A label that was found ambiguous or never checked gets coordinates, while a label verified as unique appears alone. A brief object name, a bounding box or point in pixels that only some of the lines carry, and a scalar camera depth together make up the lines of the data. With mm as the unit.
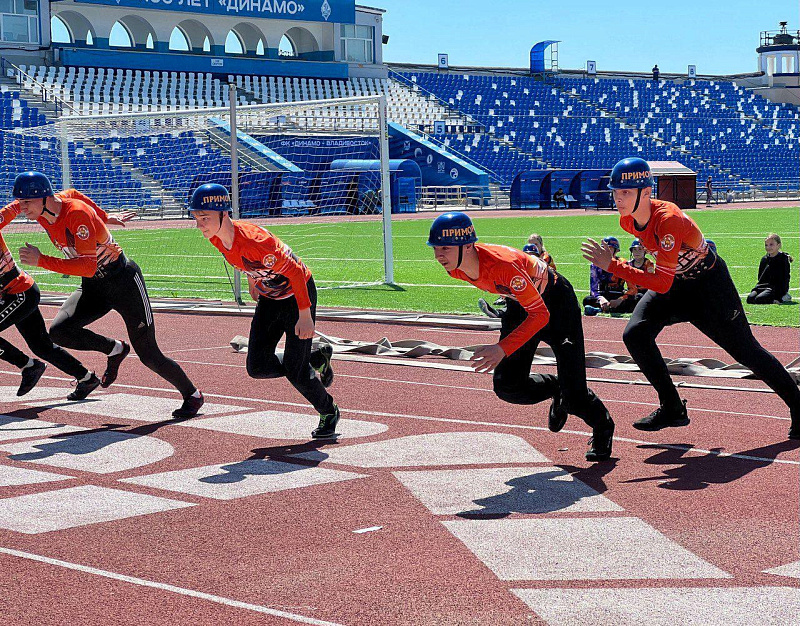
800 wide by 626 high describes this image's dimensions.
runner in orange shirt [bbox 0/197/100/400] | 9500
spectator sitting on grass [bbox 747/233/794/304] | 15898
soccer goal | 22666
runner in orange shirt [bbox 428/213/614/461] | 6562
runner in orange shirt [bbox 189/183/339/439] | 7551
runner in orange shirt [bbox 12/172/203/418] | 8570
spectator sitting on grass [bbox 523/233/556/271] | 13109
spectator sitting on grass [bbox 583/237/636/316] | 15266
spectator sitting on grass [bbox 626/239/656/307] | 13592
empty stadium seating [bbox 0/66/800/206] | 56969
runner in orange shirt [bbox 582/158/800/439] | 7203
